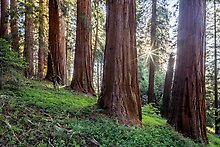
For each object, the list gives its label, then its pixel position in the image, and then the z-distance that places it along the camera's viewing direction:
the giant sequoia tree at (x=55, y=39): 10.87
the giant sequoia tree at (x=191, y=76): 6.83
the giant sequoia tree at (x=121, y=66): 5.48
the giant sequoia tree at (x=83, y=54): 9.59
